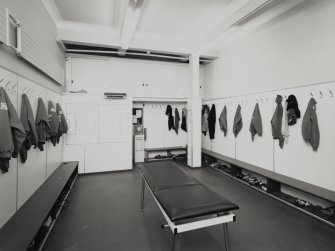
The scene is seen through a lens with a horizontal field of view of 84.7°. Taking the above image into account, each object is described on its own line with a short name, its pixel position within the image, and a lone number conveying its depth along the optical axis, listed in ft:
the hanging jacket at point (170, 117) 20.40
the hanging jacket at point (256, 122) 12.78
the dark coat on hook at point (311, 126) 9.35
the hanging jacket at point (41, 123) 8.86
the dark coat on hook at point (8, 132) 5.61
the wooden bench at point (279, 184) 8.38
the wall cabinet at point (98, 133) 15.11
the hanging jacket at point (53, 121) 10.99
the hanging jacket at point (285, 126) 10.93
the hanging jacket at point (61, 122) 12.69
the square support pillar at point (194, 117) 16.75
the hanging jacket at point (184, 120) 20.54
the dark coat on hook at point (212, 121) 18.26
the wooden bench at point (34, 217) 5.24
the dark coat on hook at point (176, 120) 20.48
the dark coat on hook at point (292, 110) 10.30
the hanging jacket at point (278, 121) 11.14
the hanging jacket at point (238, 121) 14.71
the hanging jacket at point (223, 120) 16.53
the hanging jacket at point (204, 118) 19.21
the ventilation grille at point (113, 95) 15.88
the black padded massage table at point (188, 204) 4.98
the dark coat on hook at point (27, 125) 7.25
